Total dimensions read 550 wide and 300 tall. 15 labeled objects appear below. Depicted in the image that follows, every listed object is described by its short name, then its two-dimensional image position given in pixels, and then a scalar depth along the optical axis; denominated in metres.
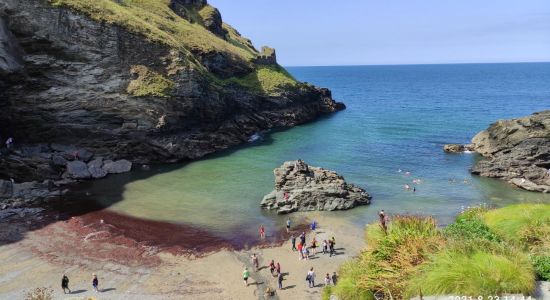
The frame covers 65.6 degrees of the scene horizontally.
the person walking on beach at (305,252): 34.80
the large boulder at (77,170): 55.62
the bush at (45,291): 28.33
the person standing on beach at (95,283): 29.59
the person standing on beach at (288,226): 40.51
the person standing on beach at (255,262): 33.41
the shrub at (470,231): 12.80
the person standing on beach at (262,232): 39.00
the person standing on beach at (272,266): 31.99
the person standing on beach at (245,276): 30.65
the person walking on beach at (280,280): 30.23
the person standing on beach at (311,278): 29.94
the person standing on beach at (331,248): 35.53
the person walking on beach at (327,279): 29.61
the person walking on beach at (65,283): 29.47
